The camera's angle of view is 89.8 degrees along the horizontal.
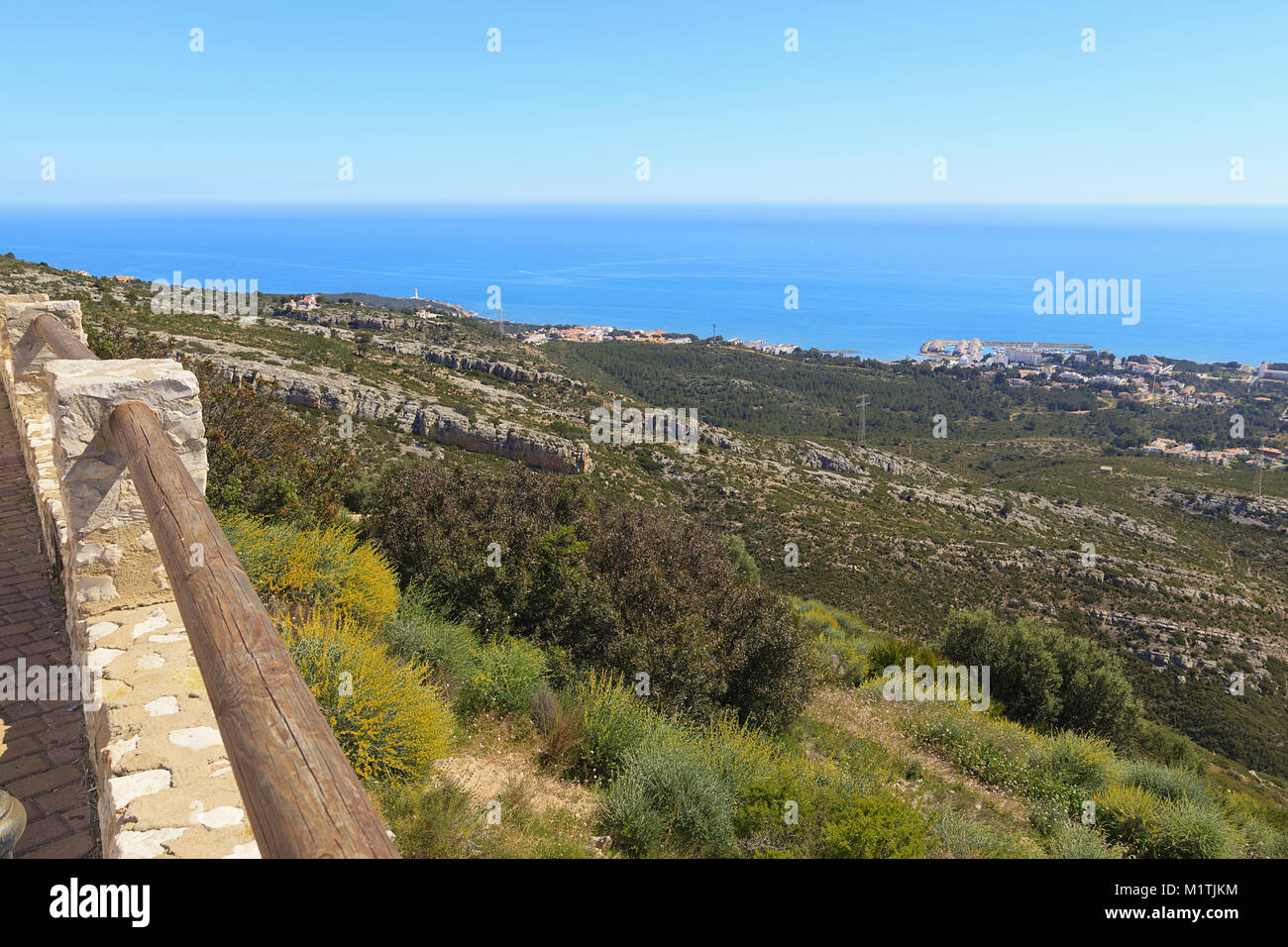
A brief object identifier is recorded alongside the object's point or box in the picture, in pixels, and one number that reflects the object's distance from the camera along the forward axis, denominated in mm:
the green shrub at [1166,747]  14352
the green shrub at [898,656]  11375
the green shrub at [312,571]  4906
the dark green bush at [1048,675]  12406
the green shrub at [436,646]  5238
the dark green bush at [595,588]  6887
